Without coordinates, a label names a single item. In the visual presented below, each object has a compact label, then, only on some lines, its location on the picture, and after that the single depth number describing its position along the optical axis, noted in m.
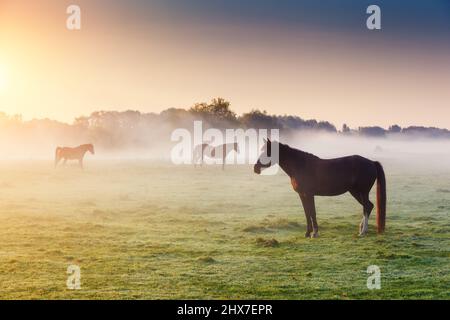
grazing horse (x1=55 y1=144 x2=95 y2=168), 37.66
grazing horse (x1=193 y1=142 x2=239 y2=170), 39.54
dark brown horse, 13.80
